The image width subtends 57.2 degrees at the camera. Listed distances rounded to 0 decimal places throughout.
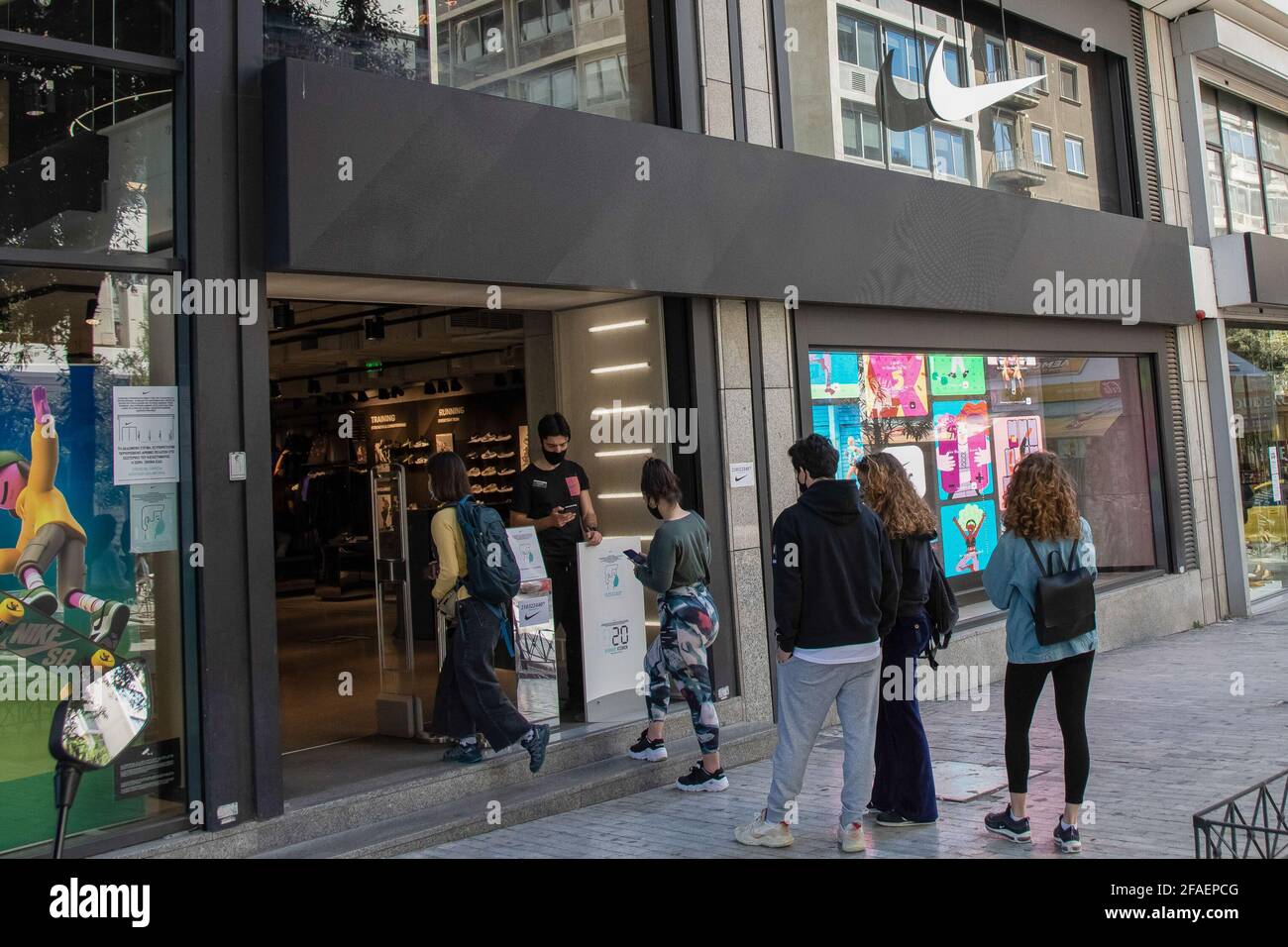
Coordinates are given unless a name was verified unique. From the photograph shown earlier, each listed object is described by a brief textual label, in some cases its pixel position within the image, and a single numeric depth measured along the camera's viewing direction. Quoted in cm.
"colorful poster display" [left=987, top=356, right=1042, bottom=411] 1122
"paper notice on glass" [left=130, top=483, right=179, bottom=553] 556
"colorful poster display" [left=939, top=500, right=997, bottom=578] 1055
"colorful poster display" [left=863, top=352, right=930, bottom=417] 973
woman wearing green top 661
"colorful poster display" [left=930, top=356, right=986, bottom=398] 1052
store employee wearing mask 771
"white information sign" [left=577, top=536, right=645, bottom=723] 752
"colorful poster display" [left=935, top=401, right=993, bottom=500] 1066
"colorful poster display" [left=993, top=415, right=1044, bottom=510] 1135
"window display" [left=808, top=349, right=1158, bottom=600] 963
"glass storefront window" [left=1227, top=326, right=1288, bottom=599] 1412
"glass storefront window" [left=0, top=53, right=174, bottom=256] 536
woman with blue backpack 642
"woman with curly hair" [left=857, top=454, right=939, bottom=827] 586
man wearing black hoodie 533
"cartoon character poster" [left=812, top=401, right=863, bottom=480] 923
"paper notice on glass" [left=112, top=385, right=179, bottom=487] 551
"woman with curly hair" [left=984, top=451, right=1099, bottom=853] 534
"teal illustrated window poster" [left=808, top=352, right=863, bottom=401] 911
